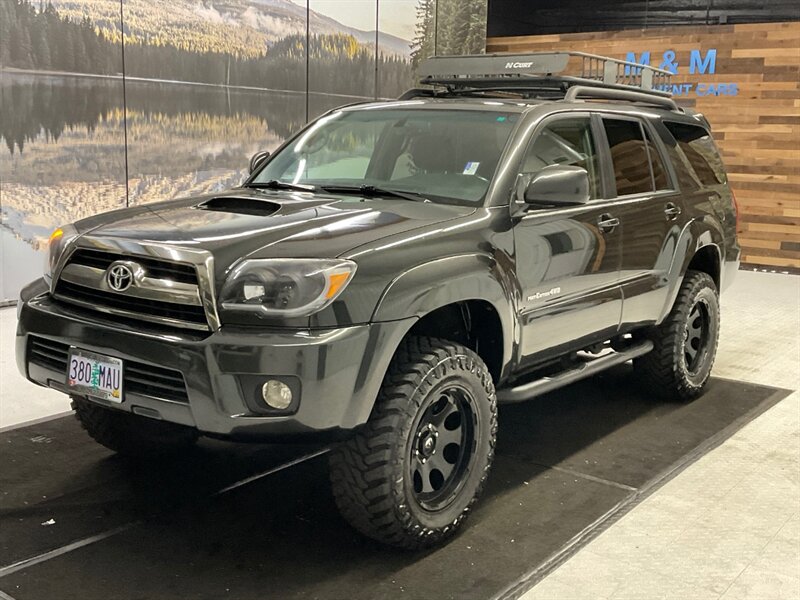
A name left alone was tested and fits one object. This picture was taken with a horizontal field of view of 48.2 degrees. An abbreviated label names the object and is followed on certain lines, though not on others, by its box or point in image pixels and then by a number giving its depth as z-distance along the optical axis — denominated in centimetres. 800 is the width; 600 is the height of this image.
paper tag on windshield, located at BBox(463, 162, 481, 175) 363
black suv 272
